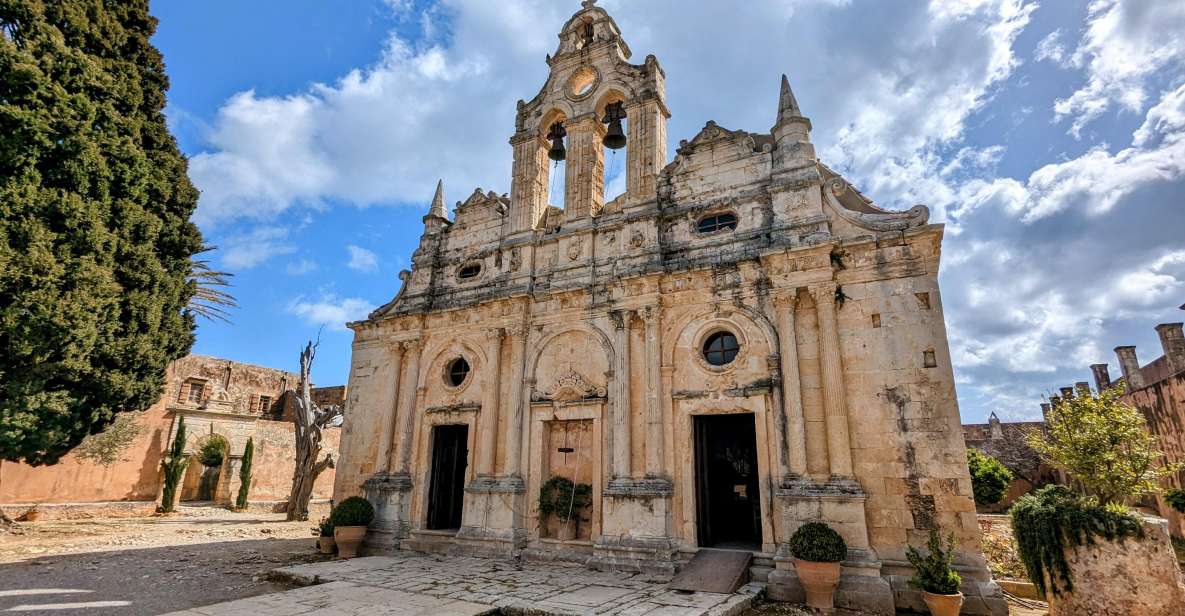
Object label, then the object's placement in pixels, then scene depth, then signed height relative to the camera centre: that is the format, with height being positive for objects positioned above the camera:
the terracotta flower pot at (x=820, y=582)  7.90 -1.63
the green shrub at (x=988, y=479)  21.84 -0.46
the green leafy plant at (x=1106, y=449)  7.18 +0.25
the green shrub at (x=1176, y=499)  12.56 -0.67
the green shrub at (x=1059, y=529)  6.84 -0.75
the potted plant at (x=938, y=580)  7.26 -1.49
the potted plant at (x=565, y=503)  11.24 -0.79
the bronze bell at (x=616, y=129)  14.41 +8.47
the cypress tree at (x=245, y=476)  22.27 -0.64
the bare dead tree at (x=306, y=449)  19.17 +0.39
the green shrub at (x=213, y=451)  23.89 +0.37
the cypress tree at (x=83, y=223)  10.95 +5.09
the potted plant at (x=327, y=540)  12.20 -1.70
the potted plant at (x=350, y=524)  11.91 -1.33
